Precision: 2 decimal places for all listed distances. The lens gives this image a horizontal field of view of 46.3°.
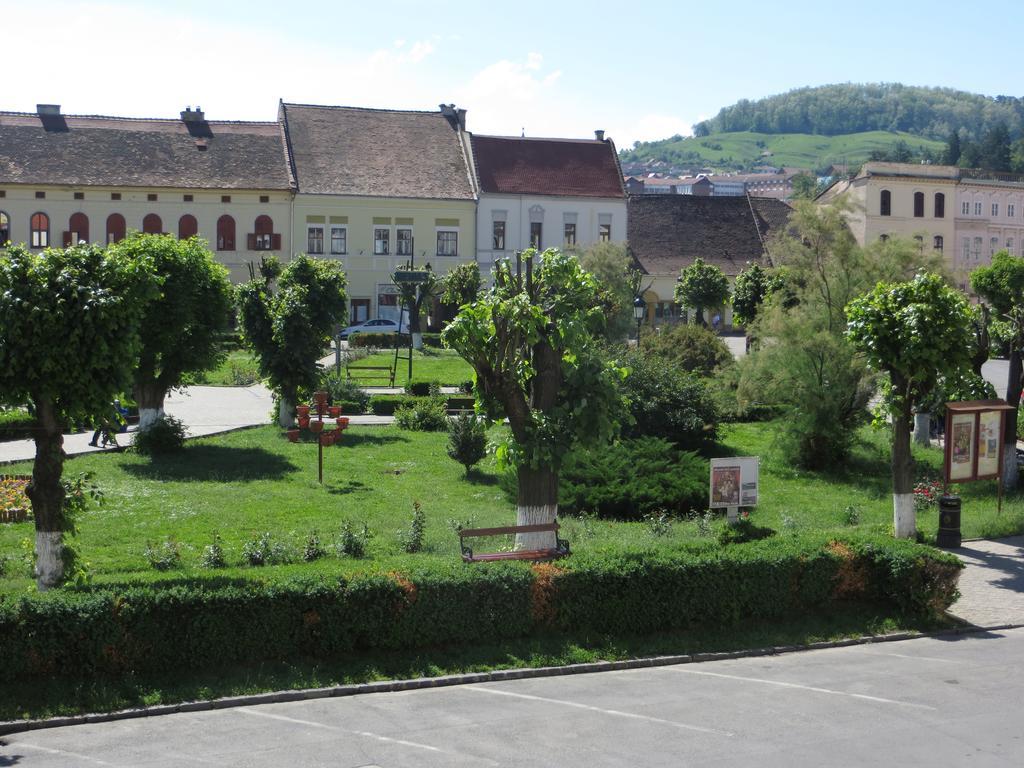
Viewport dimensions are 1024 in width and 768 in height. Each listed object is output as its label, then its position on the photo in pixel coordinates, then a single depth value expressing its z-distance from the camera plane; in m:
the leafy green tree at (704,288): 57.97
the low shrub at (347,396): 33.06
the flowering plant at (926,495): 22.38
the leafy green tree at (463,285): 50.59
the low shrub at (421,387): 35.25
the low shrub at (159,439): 24.80
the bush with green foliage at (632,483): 21.66
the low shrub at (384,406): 33.41
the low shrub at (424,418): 30.56
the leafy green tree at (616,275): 42.22
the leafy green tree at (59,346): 13.42
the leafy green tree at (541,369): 16.06
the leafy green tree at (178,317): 25.34
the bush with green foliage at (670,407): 26.27
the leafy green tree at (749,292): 51.62
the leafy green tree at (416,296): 46.44
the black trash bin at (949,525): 18.56
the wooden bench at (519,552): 14.93
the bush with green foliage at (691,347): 37.25
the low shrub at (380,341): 48.19
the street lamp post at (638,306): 38.50
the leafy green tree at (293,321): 28.59
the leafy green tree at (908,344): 18.78
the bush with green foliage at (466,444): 24.25
